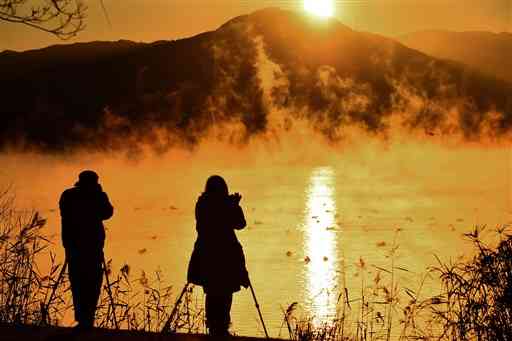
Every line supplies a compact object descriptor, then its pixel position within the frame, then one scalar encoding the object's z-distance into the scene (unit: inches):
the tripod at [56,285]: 679.7
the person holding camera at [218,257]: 672.4
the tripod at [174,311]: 635.8
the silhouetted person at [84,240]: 700.7
